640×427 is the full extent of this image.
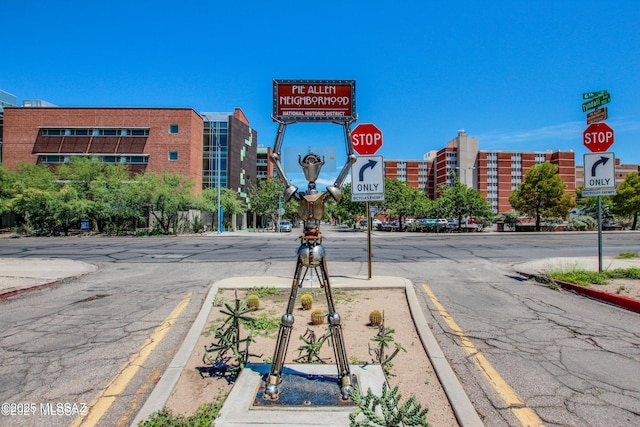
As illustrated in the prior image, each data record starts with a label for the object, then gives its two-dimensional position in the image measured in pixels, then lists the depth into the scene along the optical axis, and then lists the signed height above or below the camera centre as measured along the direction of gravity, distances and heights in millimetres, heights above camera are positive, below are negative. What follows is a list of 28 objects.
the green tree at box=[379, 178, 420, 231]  49062 +1848
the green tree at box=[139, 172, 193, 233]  36969 +2019
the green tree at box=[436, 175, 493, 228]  42156 +1399
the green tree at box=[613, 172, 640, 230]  49719 +2617
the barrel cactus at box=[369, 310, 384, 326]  5340 -1426
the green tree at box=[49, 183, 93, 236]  34906 +805
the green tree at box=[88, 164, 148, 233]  36656 +1355
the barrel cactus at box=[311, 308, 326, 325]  5379 -1431
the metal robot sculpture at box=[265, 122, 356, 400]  3330 -341
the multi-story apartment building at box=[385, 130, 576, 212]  110875 +15545
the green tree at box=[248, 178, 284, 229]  55438 +2578
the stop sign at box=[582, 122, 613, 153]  9584 +2034
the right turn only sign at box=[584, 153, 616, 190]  9305 +1153
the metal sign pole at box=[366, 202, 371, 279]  7802 -237
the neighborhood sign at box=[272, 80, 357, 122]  3773 +1151
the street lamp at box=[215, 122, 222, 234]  41984 -507
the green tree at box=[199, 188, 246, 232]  40628 +1683
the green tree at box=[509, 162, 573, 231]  44781 +2694
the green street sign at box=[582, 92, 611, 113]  9336 +2909
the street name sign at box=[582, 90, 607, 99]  9456 +3120
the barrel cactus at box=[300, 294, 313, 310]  6178 -1395
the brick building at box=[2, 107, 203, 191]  48656 +10371
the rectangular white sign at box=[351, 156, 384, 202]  8070 +809
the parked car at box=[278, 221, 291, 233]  52812 -1569
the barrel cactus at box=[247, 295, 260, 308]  5991 -1371
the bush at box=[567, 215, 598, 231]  46406 -742
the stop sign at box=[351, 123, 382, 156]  8391 +1709
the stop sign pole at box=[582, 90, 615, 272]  9477 +2122
